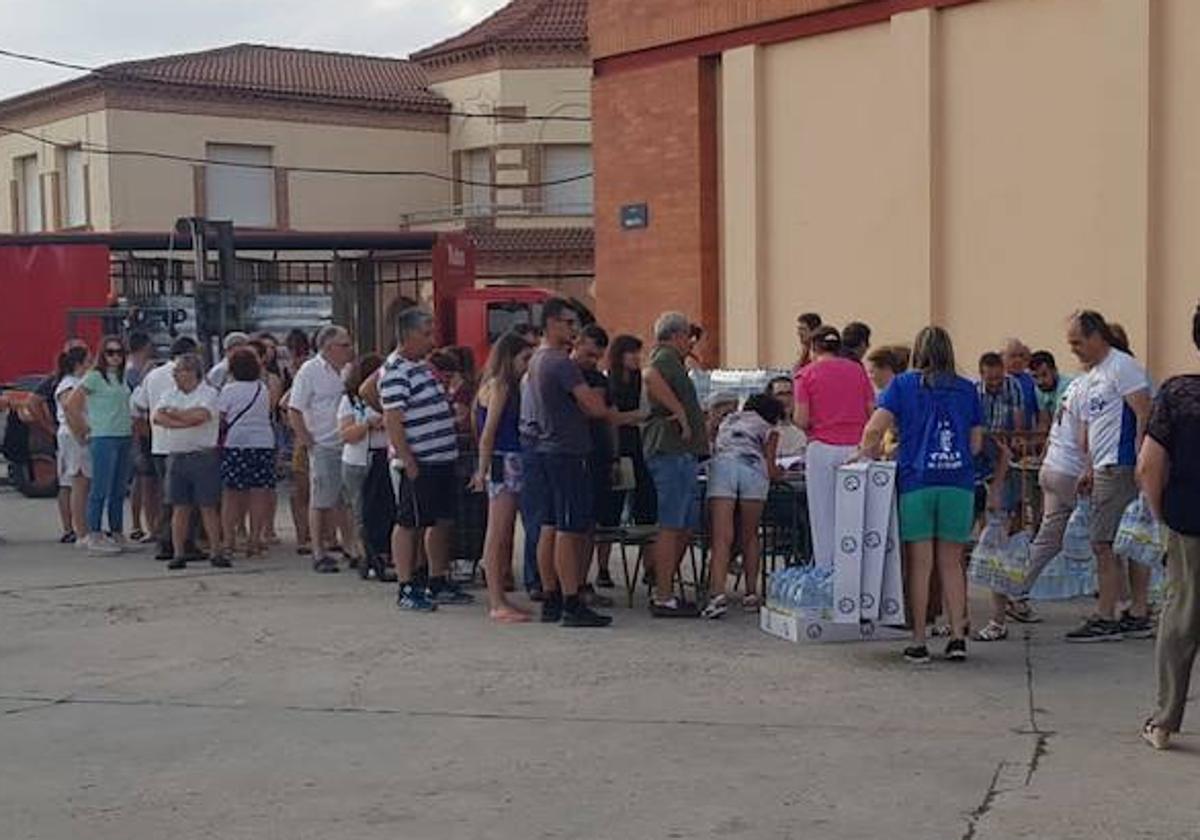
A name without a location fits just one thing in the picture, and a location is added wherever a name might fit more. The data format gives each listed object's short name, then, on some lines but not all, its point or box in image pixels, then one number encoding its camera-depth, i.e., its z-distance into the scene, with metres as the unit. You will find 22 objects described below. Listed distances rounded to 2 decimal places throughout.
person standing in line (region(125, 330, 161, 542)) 14.92
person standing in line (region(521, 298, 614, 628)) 10.53
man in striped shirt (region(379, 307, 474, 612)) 11.20
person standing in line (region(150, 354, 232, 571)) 13.52
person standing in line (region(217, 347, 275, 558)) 13.87
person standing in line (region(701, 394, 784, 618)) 11.16
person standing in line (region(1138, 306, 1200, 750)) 7.50
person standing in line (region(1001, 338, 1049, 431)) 12.80
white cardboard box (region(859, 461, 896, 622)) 9.53
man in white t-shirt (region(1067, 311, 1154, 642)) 9.90
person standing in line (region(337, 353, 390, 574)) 12.66
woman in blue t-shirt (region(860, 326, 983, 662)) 9.42
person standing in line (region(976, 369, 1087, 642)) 10.27
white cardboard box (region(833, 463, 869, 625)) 9.59
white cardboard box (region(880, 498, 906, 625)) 9.59
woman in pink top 10.60
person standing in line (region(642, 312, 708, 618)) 10.88
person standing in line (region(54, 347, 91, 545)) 15.04
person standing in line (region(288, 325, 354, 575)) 13.60
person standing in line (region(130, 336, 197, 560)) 13.77
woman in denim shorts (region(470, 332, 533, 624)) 11.12
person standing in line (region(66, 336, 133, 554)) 14.63
